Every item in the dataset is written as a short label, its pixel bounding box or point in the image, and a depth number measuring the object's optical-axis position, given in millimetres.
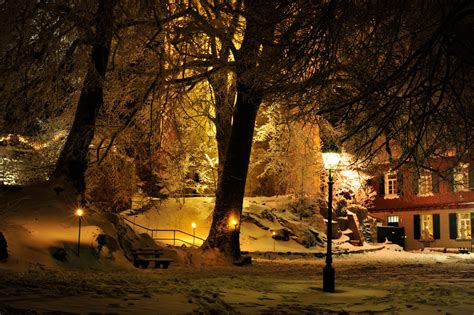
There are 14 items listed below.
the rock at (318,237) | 34125
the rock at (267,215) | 34128
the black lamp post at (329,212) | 13148
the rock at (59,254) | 15623
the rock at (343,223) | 38522
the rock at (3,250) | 13634
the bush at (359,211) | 40625
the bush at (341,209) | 39469
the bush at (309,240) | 32500
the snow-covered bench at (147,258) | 18891
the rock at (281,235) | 32375
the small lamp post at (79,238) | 16281
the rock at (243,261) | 21723
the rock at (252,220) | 33147
